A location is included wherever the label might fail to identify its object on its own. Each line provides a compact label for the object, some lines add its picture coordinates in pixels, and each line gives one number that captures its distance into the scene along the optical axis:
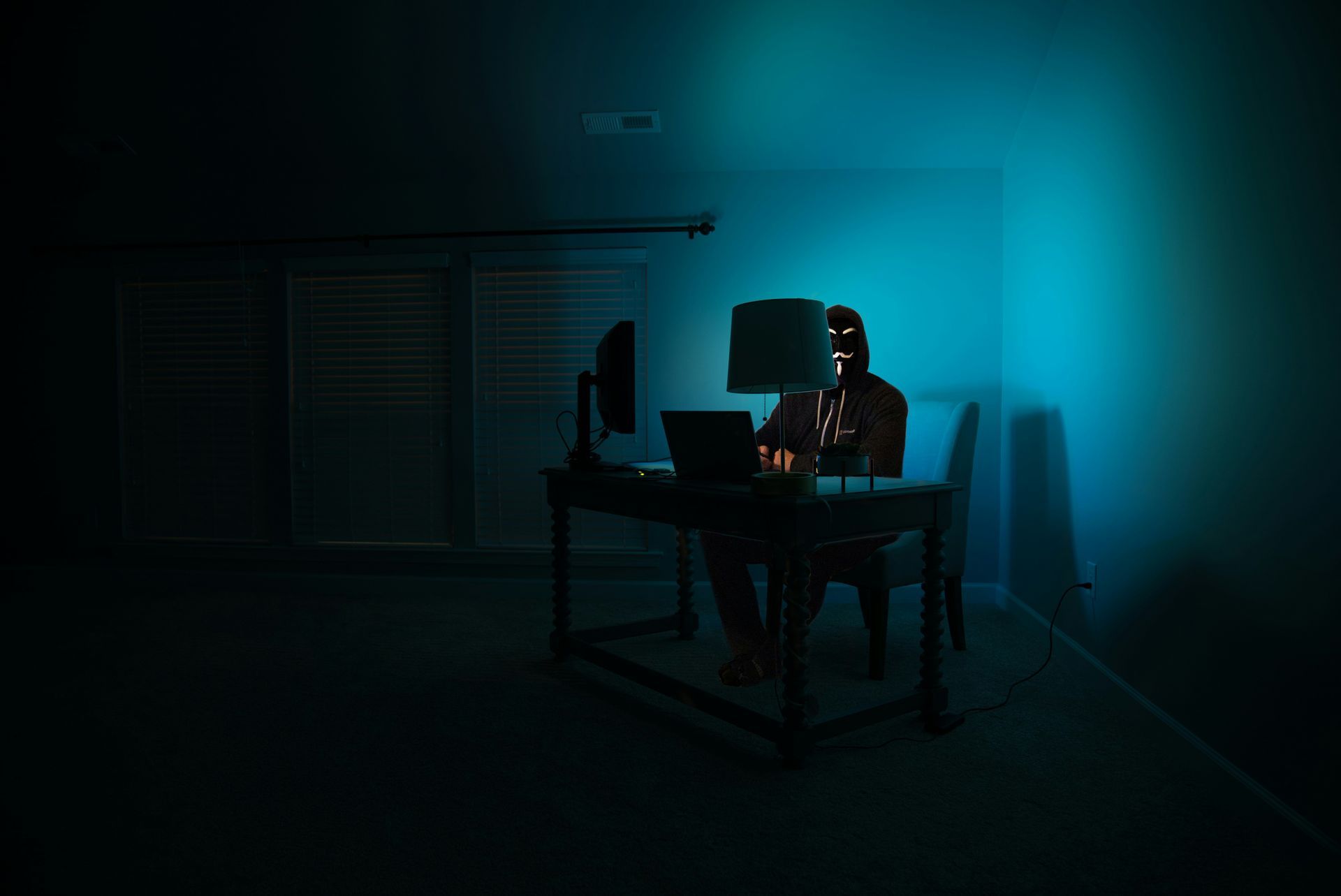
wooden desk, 1.93
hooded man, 2.58
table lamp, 2.22
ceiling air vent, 3.53
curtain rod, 3.84
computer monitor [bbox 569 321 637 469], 2.61
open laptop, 2.13
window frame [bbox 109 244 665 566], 4.03
